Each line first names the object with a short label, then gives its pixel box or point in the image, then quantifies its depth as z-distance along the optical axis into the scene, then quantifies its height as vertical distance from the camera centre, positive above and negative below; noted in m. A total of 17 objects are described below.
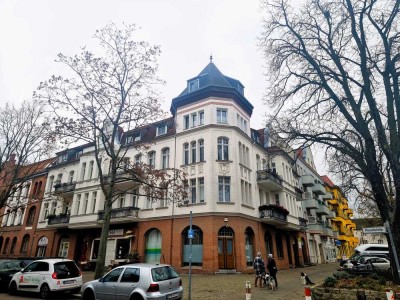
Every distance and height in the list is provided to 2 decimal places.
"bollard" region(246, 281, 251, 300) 10.64 -1.12
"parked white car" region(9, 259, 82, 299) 12.94 -0.81
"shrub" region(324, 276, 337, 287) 10.87 -0.83
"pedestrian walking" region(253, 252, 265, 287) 15.76 -0.42
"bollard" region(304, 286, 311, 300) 7.61 -0.90
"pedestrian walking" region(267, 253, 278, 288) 15.32 -0.44
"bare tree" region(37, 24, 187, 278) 16.89 +8.66
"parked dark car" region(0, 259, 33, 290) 15.96 -0.47
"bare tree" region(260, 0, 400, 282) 12.52 +8.30
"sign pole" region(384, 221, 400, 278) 9.80 +0.93
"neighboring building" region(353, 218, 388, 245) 51.49 +6.60
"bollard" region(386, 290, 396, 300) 7.70 -0.92
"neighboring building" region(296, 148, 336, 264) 39.99 +6.88
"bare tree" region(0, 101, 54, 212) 23.67 +9.59
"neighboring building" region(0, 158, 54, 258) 35.91 +3.86
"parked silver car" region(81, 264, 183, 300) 9.55 -0.83
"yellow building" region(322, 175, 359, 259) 55.62 +6.37
